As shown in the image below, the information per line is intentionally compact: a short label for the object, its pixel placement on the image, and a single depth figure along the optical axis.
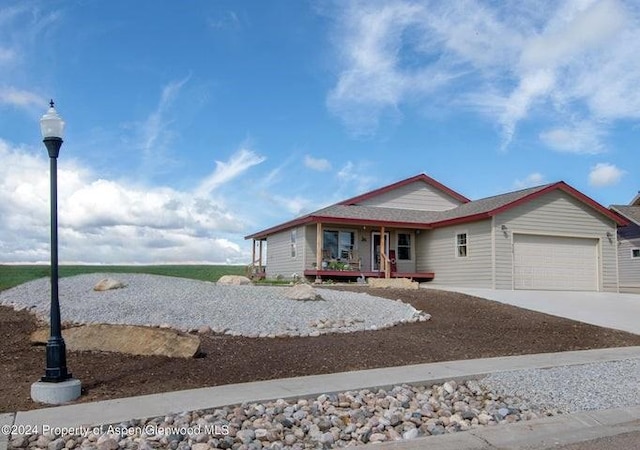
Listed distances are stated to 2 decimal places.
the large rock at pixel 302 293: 13.73
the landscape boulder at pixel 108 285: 14.39
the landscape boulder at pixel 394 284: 19.33
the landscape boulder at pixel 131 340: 8.77
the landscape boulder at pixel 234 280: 18.01
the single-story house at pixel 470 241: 21.86
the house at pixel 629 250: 31.23
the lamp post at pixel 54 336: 6.75
